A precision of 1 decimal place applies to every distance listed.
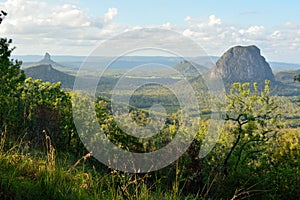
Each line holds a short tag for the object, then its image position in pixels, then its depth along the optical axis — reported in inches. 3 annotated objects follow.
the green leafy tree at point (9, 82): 388.2
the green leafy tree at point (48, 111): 403.5
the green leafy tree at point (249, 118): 386.6
